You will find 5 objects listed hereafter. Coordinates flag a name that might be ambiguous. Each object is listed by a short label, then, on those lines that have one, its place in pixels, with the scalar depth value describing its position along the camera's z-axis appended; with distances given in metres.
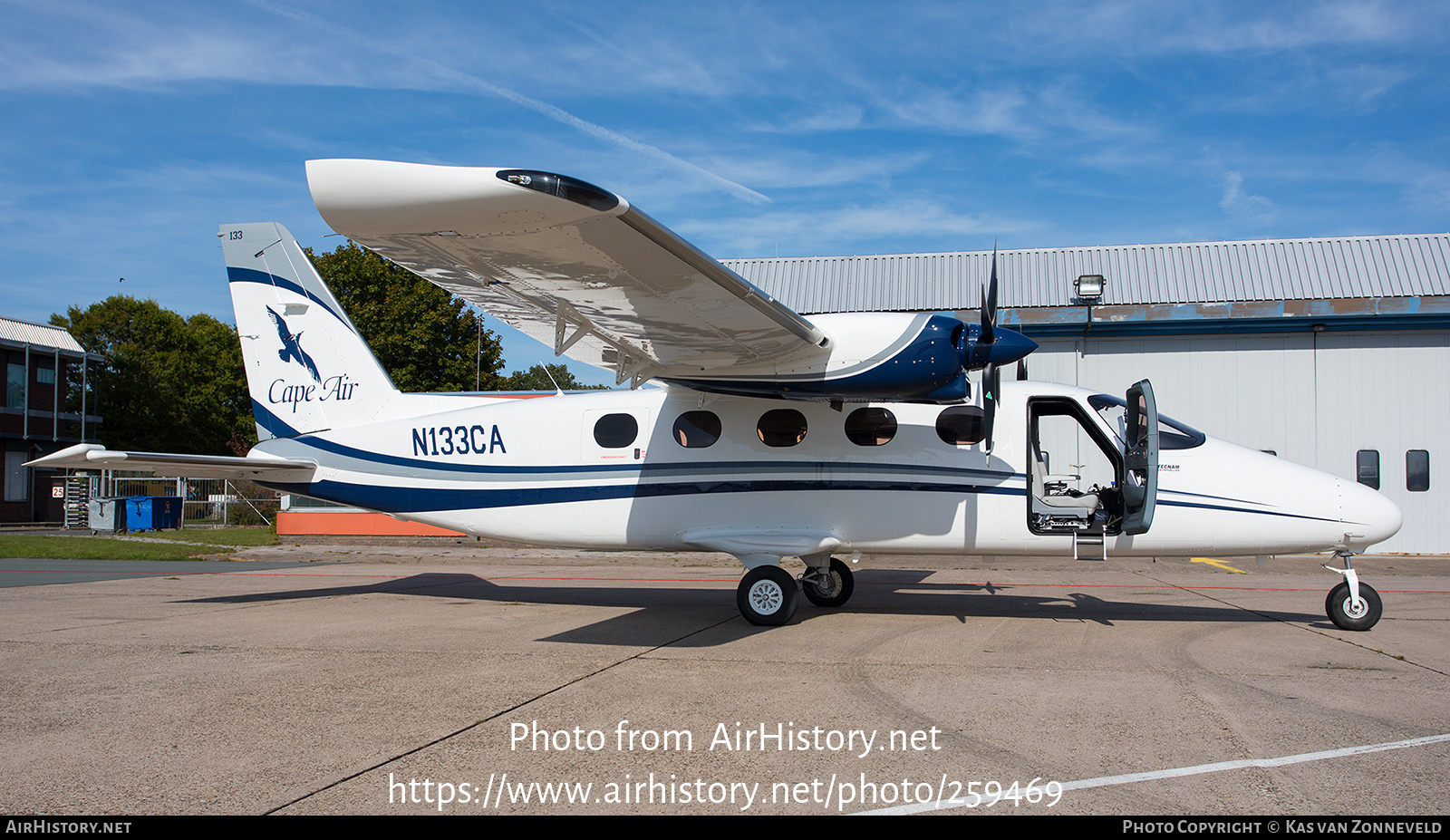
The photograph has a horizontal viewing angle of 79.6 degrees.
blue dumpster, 24.25
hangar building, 17.84
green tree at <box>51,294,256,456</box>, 46.62
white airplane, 8.34
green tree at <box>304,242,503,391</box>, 36.81
